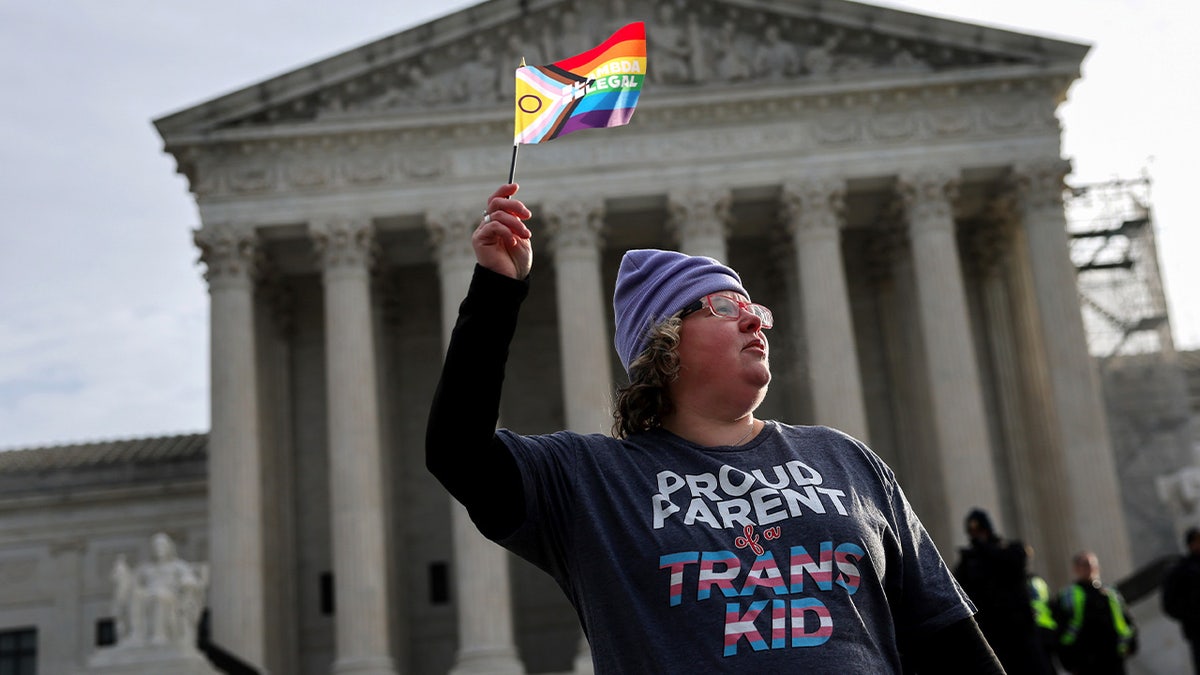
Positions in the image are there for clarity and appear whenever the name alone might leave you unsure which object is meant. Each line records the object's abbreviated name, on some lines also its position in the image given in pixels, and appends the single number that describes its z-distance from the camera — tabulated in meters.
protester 3.11
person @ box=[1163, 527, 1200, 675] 16.91
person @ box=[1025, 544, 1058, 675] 15.34
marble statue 28.98
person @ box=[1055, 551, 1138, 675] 16.58
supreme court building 32.78
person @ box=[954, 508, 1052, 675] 14.59
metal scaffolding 41.09
